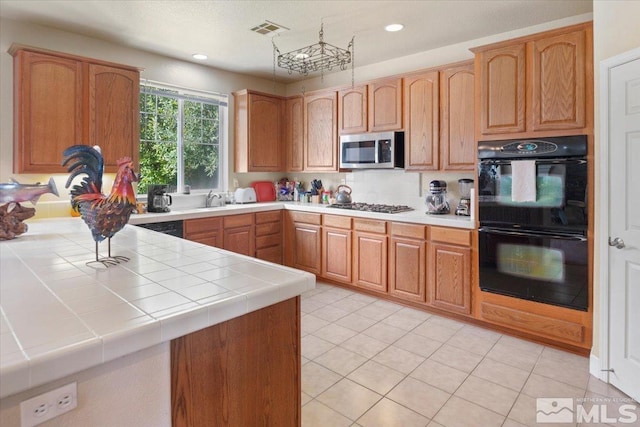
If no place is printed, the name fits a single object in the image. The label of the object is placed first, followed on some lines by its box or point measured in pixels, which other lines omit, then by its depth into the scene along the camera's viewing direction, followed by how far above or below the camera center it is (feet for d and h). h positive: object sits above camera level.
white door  7.22 -0.40
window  14.03 +2.76
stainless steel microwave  13.08 +2.02
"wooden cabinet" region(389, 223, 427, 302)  11.89 -1.80
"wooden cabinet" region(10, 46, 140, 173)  10.16 +2.84
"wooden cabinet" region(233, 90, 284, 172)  15.85 +3.25
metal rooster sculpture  5.07 +0.11
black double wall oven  8.91 -0.33
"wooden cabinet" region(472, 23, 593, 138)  8.81 +3.05
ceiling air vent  10.97 +5.31
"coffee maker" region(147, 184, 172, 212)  12.86 +0.26
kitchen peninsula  2.90 -1.03
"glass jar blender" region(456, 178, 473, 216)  12.08 +0.29
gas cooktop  13.25 -0.03
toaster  15.89 +0.48
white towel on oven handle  9.38 +0.63
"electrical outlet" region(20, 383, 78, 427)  2.75 -1.49
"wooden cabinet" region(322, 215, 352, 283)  13.88 -1.57
